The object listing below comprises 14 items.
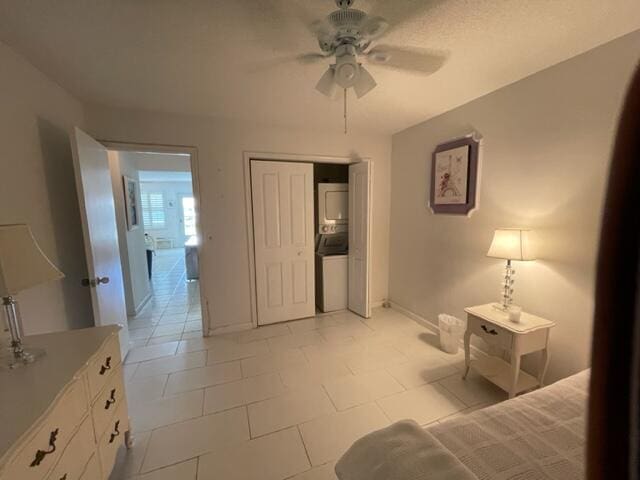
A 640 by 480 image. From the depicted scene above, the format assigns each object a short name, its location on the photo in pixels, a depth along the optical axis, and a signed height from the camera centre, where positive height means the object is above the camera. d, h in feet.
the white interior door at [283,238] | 10.48 -1.13
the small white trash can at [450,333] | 8.57 -3.89
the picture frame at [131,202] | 12.32 +0.47
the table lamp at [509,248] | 6.33 -1.00
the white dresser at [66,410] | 2.92 -2.40
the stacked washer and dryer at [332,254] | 12.26 -2.07
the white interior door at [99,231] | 6.55 -0.47
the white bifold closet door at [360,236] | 10.69 -1.12
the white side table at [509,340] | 6.08 -3.07
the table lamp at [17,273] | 3.64 -0.81
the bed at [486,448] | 3.02 -2.87
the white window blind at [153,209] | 27.68 +0.29
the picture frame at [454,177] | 8.23 +0.91
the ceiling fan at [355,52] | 4.52 +3.02
